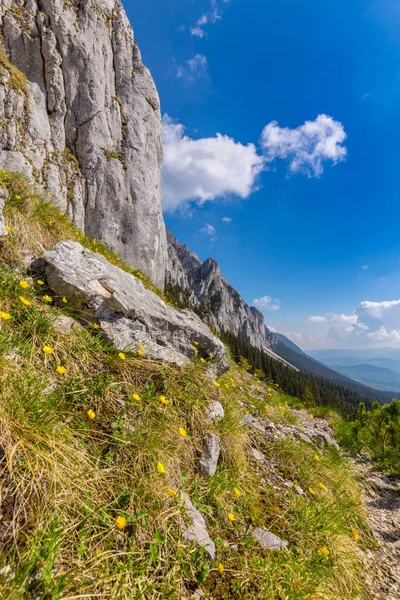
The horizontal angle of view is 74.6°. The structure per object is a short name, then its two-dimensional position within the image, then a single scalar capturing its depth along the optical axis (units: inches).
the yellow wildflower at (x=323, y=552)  110.3
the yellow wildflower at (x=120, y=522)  81.5
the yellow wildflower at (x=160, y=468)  102.4
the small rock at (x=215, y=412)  155.0
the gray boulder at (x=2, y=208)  174.7
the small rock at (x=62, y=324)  142.4
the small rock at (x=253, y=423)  202.6
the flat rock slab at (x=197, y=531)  94.8
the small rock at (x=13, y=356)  110.8
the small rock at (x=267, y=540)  110.0
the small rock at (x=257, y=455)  170.7
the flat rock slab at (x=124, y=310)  168.1
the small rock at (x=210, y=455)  130.0
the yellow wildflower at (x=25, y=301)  129.7
